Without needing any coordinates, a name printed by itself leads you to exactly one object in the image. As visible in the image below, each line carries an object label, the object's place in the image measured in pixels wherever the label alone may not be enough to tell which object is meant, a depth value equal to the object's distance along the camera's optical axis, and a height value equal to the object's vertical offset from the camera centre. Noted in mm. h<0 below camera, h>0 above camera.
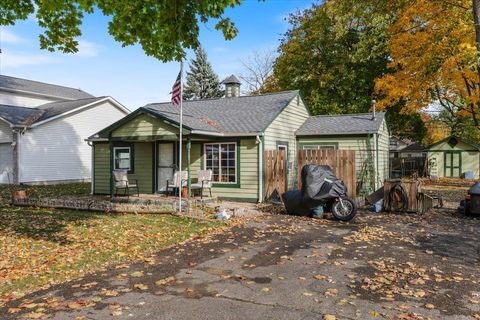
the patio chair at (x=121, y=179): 15117 -573
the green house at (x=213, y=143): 14792 +976
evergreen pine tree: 47469 +10789
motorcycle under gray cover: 11047 -613
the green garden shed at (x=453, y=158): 31734 +514
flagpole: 11609 +2516
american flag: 12031 +2376
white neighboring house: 22734 +1778
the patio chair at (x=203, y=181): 14773 -661
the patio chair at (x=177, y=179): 14795 -570
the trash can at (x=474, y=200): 11352 -1108
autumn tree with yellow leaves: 19469 +6148
